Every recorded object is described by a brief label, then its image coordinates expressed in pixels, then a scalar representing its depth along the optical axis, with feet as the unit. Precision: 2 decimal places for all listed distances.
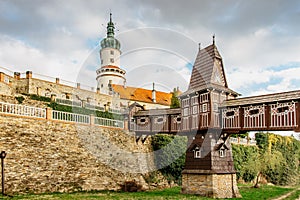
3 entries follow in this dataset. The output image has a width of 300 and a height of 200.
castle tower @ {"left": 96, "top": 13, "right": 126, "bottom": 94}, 178.09
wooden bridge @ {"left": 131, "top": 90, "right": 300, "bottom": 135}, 51.88
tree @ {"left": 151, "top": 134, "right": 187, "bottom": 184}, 84.17
